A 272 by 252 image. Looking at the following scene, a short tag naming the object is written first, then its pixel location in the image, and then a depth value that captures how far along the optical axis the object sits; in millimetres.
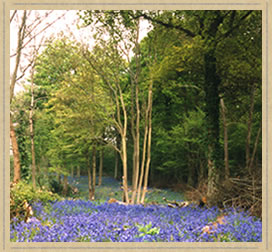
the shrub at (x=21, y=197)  5324
